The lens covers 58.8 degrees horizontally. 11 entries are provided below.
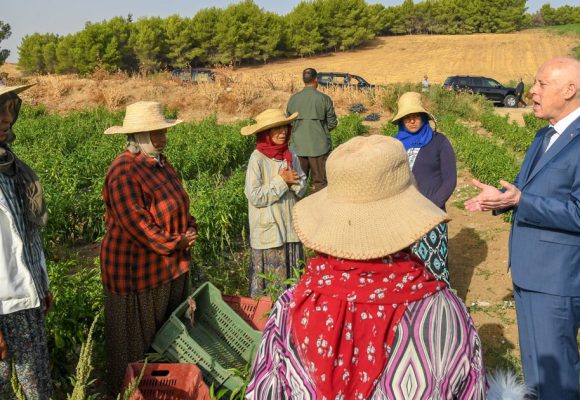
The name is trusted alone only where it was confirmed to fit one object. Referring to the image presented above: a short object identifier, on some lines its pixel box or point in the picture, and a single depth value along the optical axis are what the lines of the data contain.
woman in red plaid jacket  3.03
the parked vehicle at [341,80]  24.09
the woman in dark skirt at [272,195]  3.94
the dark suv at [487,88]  24.66
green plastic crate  2.77
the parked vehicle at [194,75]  23.56
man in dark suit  2.65
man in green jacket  7.18
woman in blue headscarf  4.16
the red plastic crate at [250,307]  3.29
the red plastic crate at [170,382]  2.51
